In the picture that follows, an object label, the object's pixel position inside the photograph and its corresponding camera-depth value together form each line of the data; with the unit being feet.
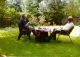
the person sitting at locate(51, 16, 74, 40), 12.83
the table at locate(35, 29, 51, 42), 13.12
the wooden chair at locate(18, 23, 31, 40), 13.31
